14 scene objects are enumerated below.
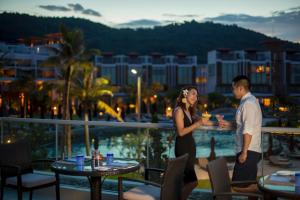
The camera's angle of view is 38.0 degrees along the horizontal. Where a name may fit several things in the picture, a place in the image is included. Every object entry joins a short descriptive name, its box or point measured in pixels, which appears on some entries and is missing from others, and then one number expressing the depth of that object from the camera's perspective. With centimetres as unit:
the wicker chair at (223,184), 335
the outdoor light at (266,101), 8969
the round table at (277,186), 312
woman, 439
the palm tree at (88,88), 3416
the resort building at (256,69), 9212
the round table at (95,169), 402
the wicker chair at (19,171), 477
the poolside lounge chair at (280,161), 450
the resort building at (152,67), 9425
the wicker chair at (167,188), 362
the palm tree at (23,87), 5511
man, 392
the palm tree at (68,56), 3180
